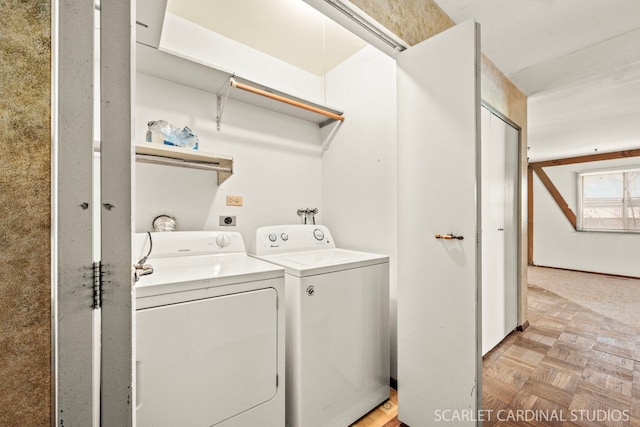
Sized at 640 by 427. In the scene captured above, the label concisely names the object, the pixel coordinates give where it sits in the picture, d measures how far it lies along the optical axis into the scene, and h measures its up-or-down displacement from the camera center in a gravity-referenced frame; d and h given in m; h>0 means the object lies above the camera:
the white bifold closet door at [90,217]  0.50 +0.00
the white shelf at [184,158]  1.47 +0.35
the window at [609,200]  5.12 +0.27
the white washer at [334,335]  1.40 -0.69
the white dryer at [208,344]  1.04 -0.56
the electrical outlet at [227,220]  1.97 -0.04
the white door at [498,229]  2.28 -0.14
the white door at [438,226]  1.29 -0.06
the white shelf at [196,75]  1.51 +0.90
